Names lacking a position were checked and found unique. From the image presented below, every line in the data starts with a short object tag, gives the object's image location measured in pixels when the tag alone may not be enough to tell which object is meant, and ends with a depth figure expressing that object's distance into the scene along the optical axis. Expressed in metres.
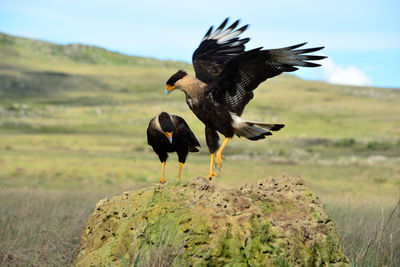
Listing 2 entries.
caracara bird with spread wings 9.32
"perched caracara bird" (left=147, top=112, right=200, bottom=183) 8.95
